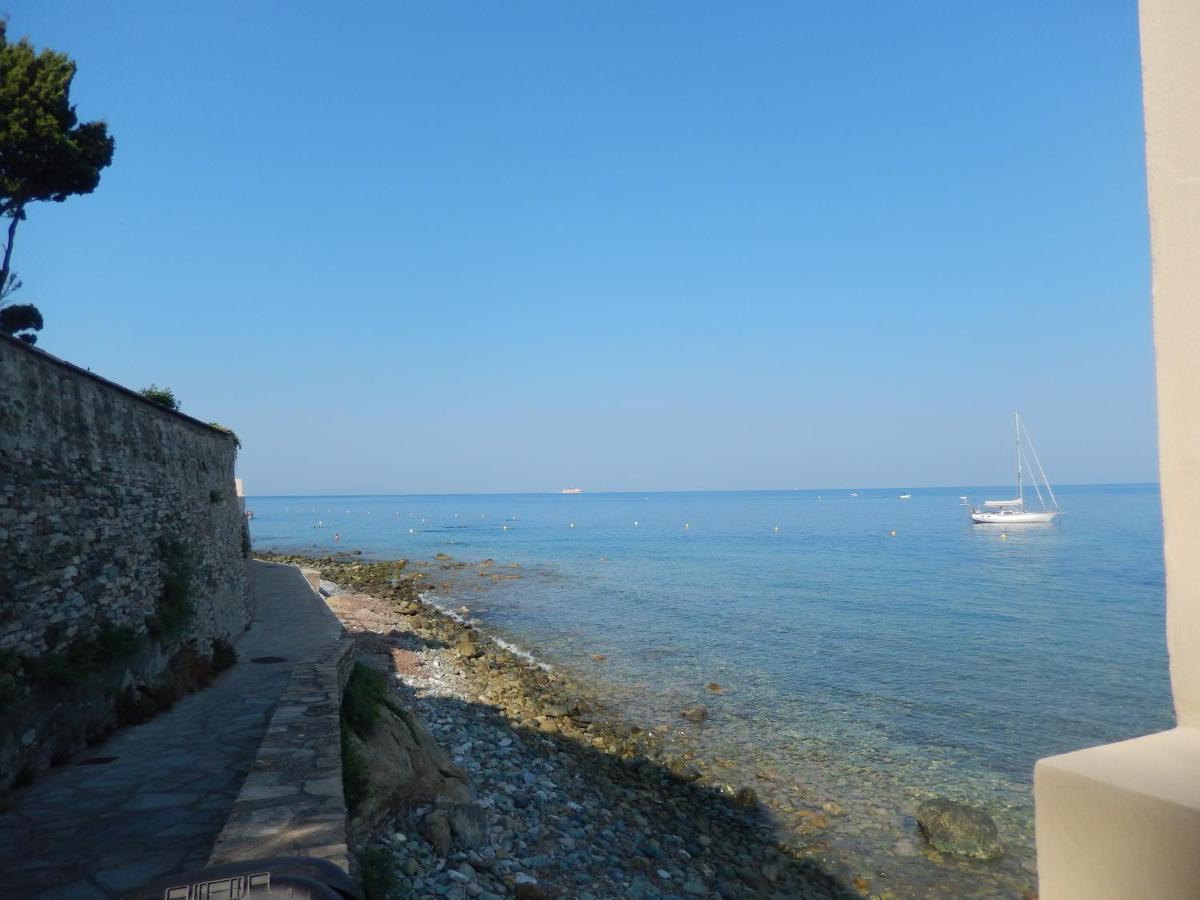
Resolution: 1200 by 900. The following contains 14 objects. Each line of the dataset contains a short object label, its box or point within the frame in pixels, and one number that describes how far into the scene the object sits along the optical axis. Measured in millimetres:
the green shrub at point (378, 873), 5527
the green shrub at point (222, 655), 11172
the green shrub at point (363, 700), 8406
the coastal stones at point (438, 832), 7523
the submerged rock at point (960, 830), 9335
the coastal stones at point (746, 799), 10758
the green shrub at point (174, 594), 9422
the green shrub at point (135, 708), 8116
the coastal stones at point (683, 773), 11664
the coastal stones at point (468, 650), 19861
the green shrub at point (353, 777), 6852
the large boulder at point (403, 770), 7441
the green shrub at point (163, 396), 17359
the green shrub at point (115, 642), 7656
